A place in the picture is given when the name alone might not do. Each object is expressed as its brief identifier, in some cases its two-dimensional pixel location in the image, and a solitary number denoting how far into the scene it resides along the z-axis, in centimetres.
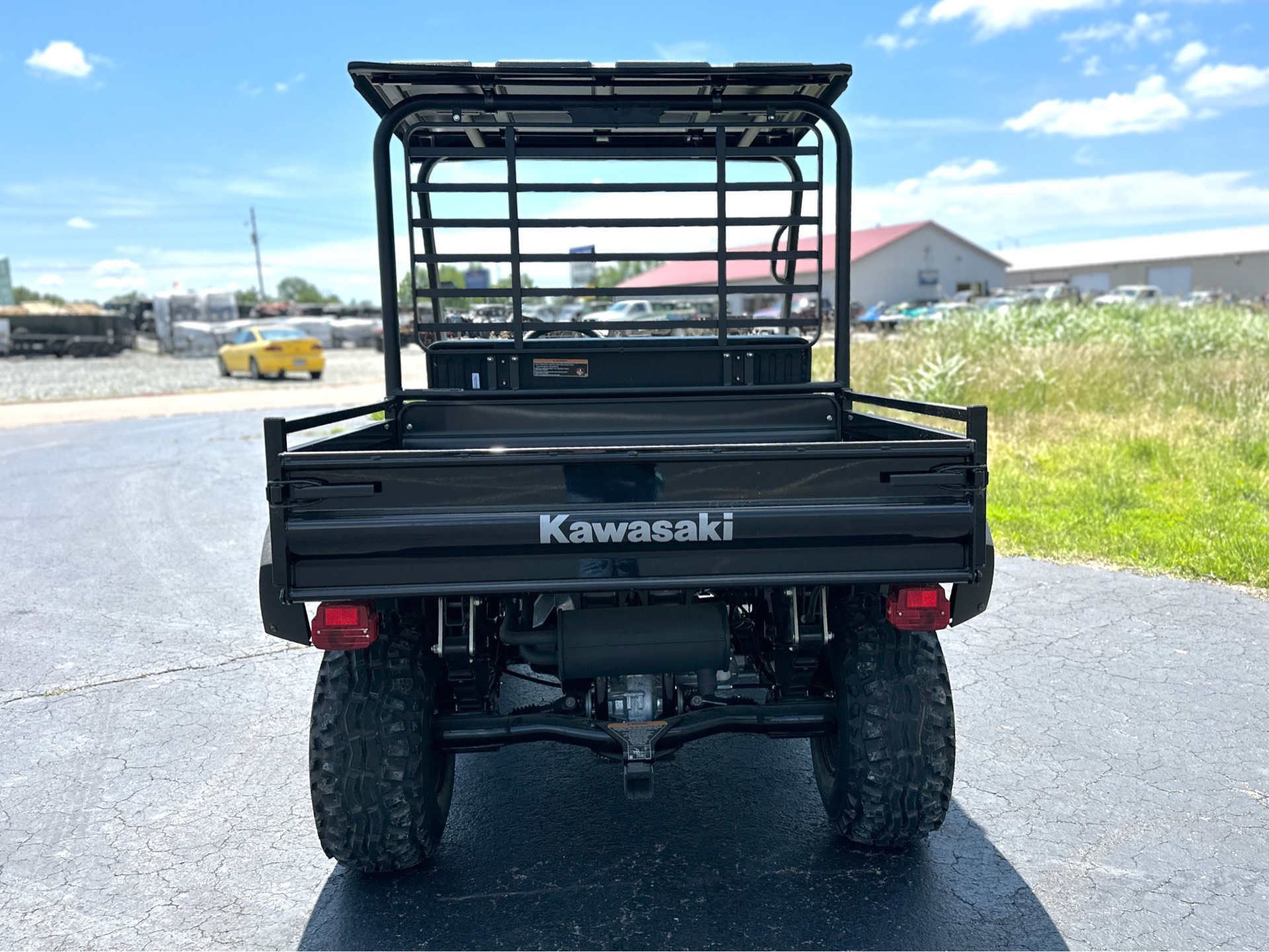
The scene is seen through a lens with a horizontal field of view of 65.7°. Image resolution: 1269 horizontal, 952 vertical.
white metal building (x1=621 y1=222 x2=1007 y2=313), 5669
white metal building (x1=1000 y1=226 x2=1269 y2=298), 5825
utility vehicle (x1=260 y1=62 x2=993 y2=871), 265
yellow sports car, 2533
